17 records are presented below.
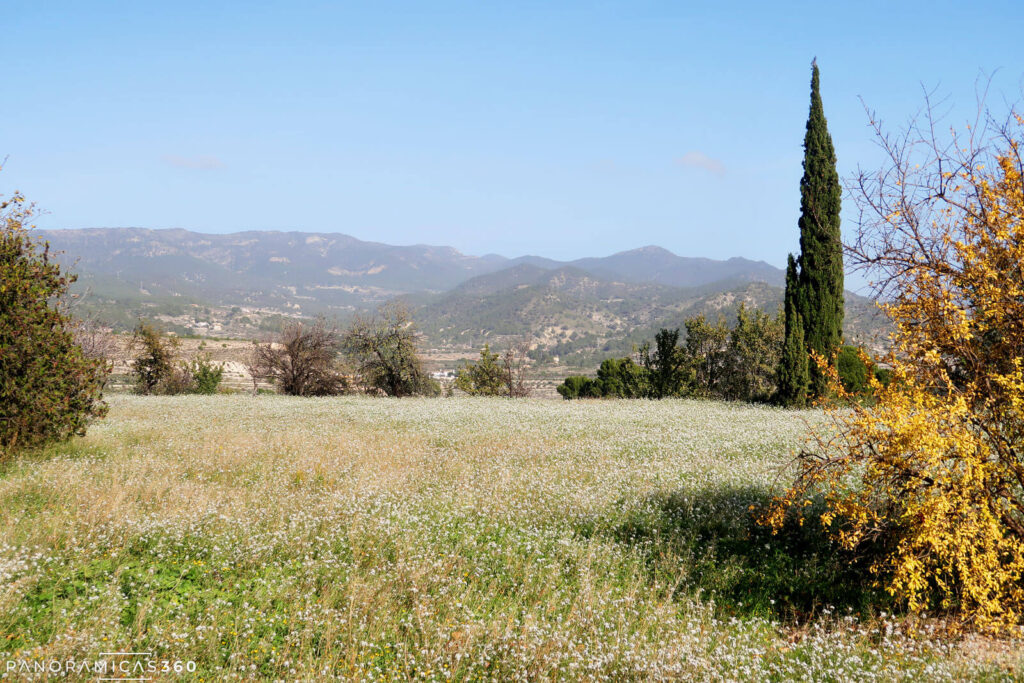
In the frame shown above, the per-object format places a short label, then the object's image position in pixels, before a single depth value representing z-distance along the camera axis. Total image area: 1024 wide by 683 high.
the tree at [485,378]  38.72
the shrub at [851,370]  26.20
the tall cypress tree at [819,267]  26.93
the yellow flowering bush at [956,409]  6.04
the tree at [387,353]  37.66
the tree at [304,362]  35.25
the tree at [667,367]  34.41
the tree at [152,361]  37.38
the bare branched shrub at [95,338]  32.81
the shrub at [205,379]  39.97
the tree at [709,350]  43.72
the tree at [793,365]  26.41
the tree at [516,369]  38.78
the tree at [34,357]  11.86
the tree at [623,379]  40.50
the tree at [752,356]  42.88
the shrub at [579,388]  46.51
